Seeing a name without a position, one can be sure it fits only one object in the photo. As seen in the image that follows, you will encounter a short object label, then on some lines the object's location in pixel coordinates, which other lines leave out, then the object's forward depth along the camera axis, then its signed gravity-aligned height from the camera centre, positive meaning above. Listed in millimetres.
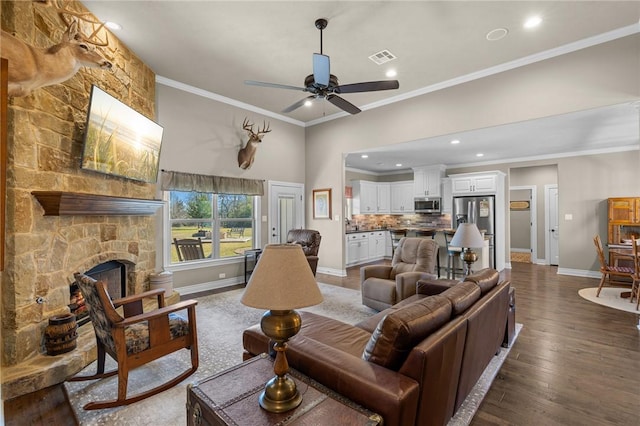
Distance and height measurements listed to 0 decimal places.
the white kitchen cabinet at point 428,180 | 8359 +930
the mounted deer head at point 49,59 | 2121 +1244
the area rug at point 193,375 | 1959 -1377
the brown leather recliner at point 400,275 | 3572 -845
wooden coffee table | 1173 -843
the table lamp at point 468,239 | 3289 -322
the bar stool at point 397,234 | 6540 -514
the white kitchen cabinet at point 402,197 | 9328 +489
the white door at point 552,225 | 7773 -393
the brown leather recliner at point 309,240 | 5340 -533
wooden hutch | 5750 -220
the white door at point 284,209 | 6176 +79
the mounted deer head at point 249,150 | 5414 +1192
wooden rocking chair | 2023 -945
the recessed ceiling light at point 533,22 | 3098 +2068
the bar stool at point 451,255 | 5457 -868
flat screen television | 2834 +831
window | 4852 -160
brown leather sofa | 1291 -772
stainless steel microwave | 8391 +193
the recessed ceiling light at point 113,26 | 3211 +2126
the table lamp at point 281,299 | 1229 -373
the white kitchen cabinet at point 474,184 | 7199 +709
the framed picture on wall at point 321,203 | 6406 +197
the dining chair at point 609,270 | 4377 -933
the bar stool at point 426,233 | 6268 -477
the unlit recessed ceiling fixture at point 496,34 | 3312 +2078
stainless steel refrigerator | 7102 -50
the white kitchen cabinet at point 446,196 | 8227 +432
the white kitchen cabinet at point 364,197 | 8914 +466
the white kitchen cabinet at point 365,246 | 7797 -999
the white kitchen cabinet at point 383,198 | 9547 +464
